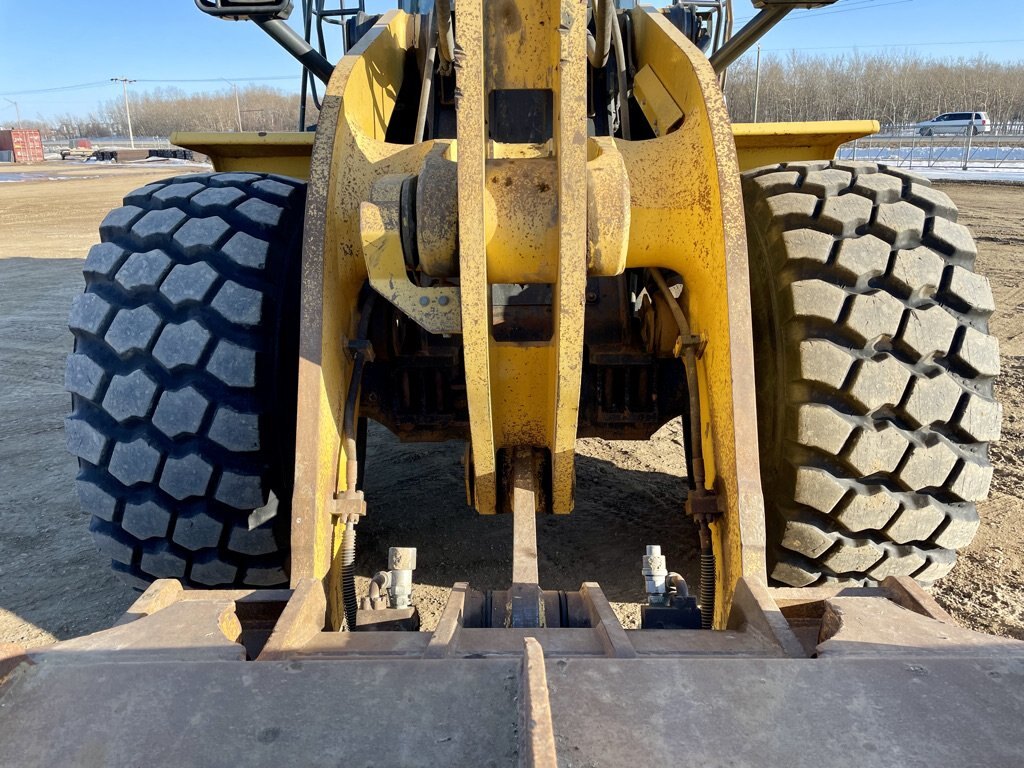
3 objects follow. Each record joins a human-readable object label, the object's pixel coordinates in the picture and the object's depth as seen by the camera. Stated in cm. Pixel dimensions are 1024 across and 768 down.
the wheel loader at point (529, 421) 126
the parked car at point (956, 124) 3788
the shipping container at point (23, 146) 5678
